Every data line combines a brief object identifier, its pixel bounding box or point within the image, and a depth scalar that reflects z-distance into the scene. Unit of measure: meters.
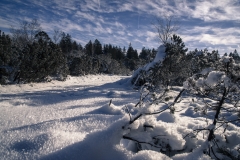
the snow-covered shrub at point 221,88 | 1.15
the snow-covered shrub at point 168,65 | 8.68
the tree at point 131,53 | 52.88
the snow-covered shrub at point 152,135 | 1.43
